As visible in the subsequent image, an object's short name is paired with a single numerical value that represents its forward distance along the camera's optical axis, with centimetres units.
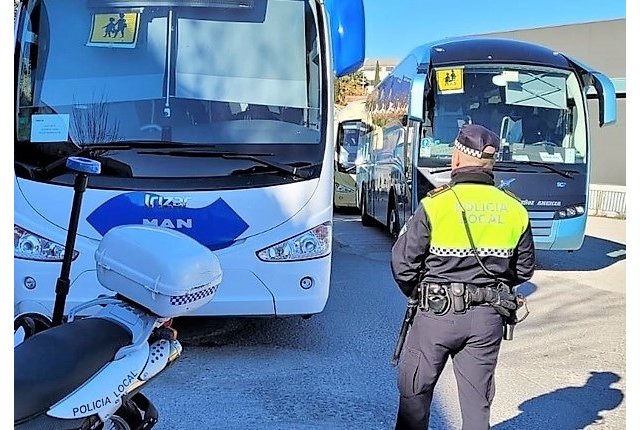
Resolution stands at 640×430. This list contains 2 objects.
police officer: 343
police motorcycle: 250
